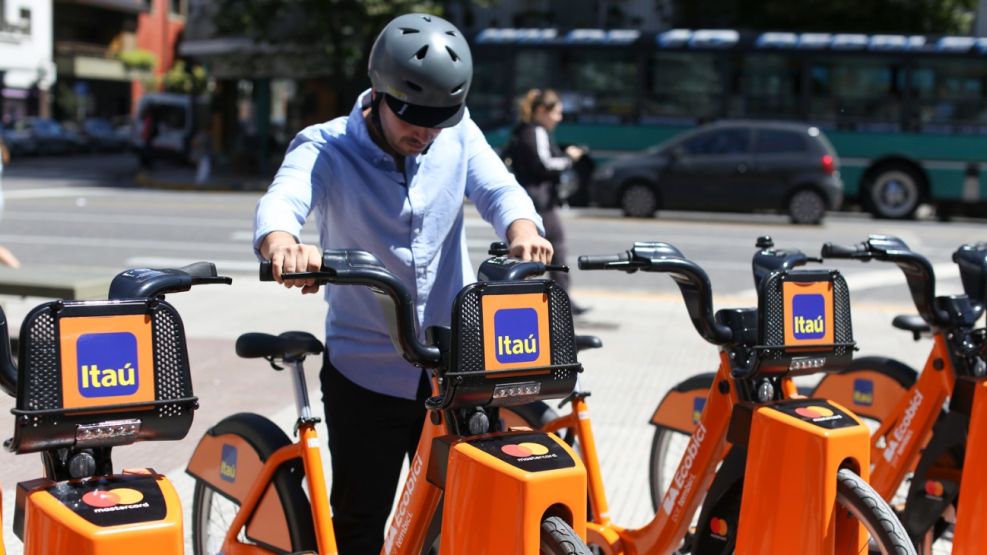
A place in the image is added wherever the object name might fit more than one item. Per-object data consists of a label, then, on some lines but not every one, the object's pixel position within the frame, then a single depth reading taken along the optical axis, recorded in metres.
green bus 21.98
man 3.23
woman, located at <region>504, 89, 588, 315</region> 8.84
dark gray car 19.28
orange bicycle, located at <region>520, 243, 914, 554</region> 3.25
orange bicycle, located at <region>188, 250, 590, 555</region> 2.71
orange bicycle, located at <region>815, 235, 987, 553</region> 3.89
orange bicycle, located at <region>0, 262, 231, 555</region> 2.44
